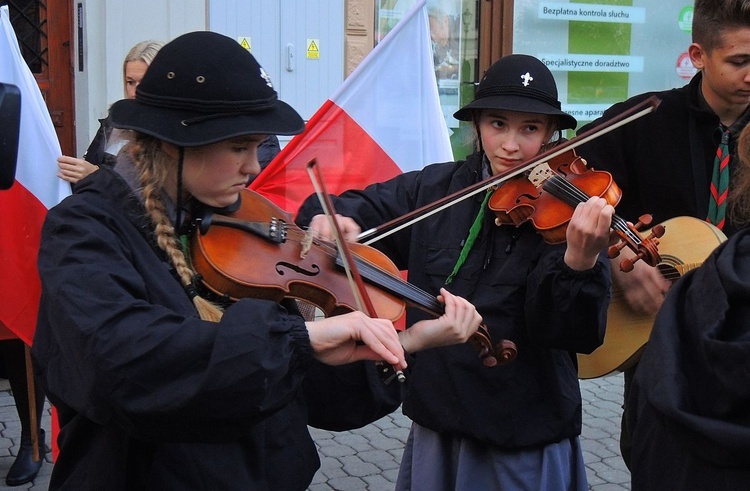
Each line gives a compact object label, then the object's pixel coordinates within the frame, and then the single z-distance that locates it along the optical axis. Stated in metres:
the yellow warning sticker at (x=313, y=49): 6.59
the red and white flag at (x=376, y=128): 3.87
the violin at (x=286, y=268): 1.92
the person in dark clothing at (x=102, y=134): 3.64
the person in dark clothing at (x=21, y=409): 4.09
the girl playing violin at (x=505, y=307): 2.27
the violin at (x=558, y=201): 2.41
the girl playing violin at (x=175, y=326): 1.57
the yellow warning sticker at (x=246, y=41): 6.34
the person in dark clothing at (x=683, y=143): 2.73
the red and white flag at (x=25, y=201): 3.62
